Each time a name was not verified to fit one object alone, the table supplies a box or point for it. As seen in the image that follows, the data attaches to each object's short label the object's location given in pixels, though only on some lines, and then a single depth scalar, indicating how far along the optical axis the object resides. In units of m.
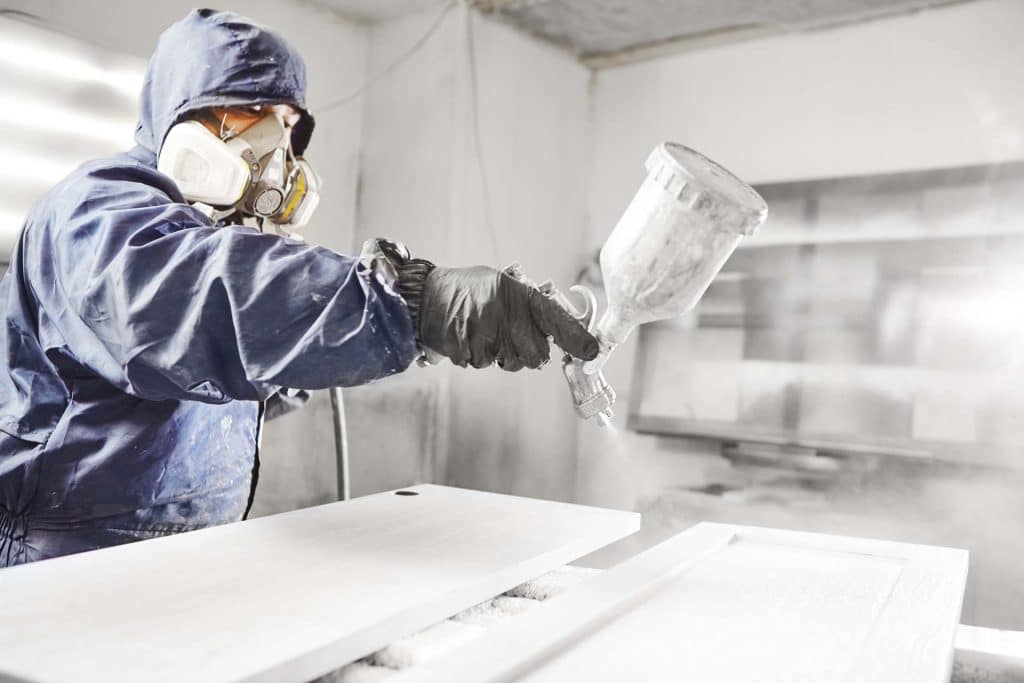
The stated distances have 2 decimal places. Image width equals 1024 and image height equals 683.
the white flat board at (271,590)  0.77
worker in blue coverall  1.06
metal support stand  2.01
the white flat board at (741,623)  0.81
